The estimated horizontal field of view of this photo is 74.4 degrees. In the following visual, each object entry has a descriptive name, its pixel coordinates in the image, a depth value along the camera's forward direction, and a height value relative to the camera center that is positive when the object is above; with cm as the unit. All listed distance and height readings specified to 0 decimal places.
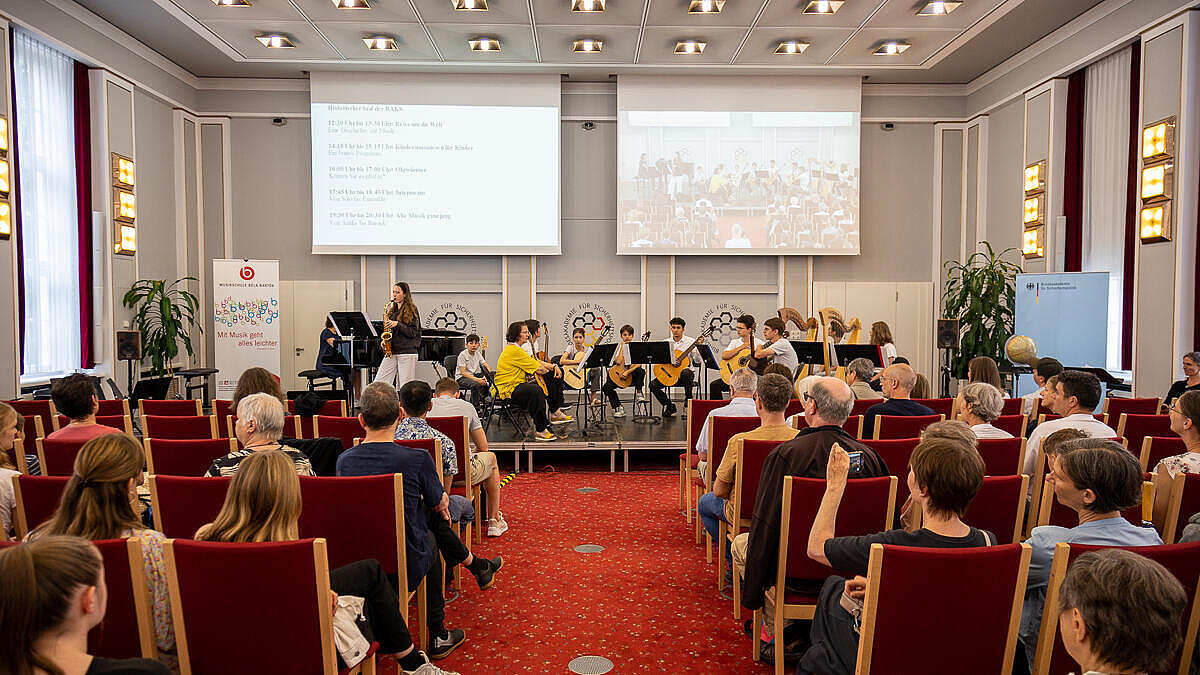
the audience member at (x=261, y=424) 321 -49
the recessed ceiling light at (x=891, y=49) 955 +311
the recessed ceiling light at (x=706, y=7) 832 +316
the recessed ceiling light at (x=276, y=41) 927 +312
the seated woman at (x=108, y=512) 212 -56
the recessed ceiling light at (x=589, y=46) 945 +311
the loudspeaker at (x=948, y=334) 960 -37
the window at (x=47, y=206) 757 +98
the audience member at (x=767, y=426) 374 -58
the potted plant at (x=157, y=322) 916 -21
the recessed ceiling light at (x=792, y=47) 954 +313
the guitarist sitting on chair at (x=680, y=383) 915 -88
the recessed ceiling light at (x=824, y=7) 831 +315
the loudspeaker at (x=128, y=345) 845 -44
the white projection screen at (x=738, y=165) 1084 +190
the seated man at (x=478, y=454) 475 -92
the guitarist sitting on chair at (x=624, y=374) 873 -79
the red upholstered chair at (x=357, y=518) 276 -76
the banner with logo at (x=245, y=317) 985 -16
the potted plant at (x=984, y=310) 962 -8
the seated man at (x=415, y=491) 307 -75
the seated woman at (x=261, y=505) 216 -55
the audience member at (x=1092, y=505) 216 -56
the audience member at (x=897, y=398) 464 -57
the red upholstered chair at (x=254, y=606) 199 -78
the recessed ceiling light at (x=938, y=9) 830 +314
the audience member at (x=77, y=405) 390 -51
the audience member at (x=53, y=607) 134 -53
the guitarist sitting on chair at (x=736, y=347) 863 -48
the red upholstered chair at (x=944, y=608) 196 -77
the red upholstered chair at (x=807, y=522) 280 -79
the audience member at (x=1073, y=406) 375 -51
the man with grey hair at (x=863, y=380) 601 -59
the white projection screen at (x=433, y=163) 1060 +191
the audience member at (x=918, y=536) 219 -65
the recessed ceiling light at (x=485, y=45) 944 +313
